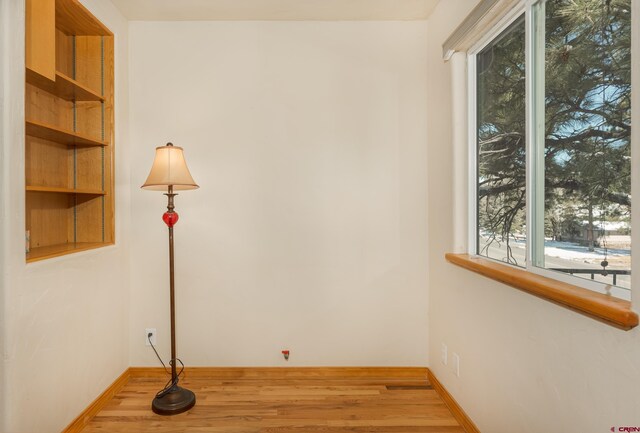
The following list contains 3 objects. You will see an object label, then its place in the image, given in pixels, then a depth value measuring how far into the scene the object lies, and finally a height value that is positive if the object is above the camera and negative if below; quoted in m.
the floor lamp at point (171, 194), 2.09 +0.14
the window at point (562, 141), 1.18 +0.31
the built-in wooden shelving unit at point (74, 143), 2.06 +0.47
